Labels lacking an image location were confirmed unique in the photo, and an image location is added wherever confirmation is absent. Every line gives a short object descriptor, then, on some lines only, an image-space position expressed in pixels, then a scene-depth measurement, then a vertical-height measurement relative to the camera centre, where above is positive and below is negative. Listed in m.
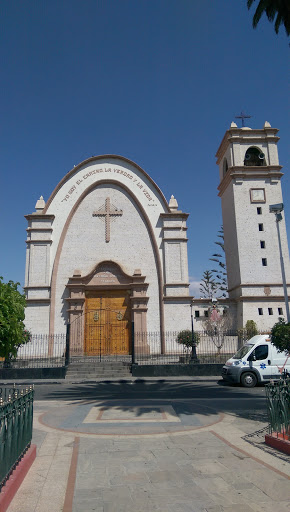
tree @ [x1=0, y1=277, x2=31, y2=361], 7.49 +0.53
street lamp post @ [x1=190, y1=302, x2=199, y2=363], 21.09 -1.01
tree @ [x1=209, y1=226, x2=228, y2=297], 59.45 +11.79
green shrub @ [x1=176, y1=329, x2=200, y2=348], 21.94 -0.08
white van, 16.59 -1.39
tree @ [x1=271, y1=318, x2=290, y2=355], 9.37 -0.04
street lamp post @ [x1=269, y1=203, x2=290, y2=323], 20.89 +7.23
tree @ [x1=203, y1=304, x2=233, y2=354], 23.62 +0.60
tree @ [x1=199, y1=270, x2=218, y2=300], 64.36 +9.45
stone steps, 20.16 -1.75
